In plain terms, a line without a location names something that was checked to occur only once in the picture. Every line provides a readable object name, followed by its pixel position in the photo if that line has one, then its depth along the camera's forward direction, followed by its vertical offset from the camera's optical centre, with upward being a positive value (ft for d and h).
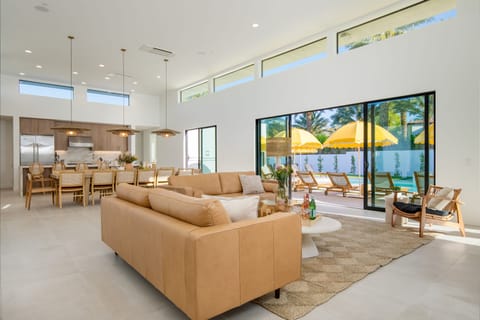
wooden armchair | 12.35 -2.48
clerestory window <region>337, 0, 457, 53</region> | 15.29 +8.28
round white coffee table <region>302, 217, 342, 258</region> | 9.82 -2.65
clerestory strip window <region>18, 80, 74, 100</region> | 30.04 +7.83
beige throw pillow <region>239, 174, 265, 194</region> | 17.49 -1.81
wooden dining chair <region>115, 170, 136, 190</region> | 21.84 -1.54
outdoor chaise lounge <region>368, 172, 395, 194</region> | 17.60 -1.68
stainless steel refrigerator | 29.84 +0.96
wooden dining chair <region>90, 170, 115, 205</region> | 20.84 -1.85
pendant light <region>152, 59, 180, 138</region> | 23.58 +2.21
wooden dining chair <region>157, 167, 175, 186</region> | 24.26 -1.50
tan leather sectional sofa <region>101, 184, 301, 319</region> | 5.36 -2.13
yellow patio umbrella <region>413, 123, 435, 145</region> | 15.51 +1.17
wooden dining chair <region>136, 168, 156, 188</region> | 23.18 -1.75
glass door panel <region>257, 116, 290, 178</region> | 23.79 +2.14
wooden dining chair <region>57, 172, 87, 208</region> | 19.56 -1.92
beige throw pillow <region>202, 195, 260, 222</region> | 6.91 -1.32
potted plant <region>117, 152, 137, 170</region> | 23.32 -0.23
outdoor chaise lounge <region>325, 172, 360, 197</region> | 24.62 -2.38
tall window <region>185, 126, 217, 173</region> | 31.12 +1.05
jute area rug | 6.91 -3.67
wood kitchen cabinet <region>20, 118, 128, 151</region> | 30.35 +2.98
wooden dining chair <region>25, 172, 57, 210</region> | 19.12 -2.36
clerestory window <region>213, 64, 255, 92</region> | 26.55 +8.25
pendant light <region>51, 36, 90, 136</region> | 20.11 +2.13
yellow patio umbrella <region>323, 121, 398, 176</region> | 17.95 +1.62
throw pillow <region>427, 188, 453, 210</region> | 12.55 -2.05
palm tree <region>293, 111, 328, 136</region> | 32.30 +4.11
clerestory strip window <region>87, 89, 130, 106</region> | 33.96 +7.82
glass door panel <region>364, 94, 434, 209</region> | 15.85 +0.64
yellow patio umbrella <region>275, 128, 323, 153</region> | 26.40 +1.56
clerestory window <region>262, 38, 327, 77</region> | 20.76 +8.28
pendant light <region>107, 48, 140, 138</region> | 22.17 +2.18
